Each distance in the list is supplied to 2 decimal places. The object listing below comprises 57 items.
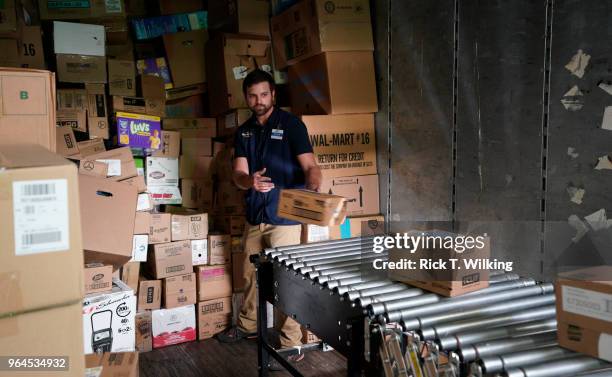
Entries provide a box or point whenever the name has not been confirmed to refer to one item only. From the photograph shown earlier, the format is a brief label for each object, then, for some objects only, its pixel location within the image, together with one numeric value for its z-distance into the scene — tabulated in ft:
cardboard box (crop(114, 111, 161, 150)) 10.75
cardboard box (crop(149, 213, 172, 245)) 10.56
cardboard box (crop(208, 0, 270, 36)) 12.00
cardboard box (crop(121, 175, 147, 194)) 10.48
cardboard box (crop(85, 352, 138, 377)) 5.36
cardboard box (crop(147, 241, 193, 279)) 10.62
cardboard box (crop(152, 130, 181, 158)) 11.32
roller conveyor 3.56
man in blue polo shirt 9.30
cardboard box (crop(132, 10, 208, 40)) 12.72
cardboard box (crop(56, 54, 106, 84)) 10.75
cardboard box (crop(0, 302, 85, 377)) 3.12
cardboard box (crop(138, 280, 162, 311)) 10.52
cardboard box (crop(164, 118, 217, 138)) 11.85
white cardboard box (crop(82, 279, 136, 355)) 8.67
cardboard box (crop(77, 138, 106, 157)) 10.36
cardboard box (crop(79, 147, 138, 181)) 10.23
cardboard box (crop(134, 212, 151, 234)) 10.35
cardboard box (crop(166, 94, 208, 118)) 12.94
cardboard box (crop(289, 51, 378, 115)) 10.29
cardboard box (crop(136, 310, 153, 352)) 10.35
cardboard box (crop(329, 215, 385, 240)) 10.46
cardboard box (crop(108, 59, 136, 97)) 11.18
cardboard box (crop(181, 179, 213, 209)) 11.64
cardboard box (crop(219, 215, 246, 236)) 11.40
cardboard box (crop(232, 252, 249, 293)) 11.37
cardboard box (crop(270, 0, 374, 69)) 10.18
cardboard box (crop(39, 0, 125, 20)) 10.91
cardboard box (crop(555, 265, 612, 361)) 3.48
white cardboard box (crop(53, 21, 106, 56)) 10.73
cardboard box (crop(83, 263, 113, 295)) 8.68
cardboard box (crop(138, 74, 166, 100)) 11.44
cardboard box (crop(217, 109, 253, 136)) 11.55
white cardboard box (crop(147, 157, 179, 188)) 11.24
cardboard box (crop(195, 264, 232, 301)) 11.03
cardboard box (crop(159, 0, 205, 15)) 12.87
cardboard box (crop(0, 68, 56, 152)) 4.54
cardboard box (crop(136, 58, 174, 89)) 12.31
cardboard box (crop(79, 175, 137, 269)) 8.39
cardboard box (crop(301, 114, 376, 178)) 10.21
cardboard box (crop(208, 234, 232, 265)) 11.19
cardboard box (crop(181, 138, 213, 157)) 11.69
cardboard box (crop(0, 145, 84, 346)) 3.01
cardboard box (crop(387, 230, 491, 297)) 4.55
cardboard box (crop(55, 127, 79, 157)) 10.03
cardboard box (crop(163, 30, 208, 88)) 12.54
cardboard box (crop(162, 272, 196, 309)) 10.69
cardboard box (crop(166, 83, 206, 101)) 12.71
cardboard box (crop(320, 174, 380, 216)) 10.42
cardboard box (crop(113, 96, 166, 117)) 11.03
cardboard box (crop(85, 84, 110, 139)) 10.77
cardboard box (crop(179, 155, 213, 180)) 11.63
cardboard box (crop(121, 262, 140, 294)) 10.31
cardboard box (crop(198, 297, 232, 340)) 11.04
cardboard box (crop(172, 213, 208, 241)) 10.82
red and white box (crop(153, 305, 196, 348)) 10.61
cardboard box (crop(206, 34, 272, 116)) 11.73
